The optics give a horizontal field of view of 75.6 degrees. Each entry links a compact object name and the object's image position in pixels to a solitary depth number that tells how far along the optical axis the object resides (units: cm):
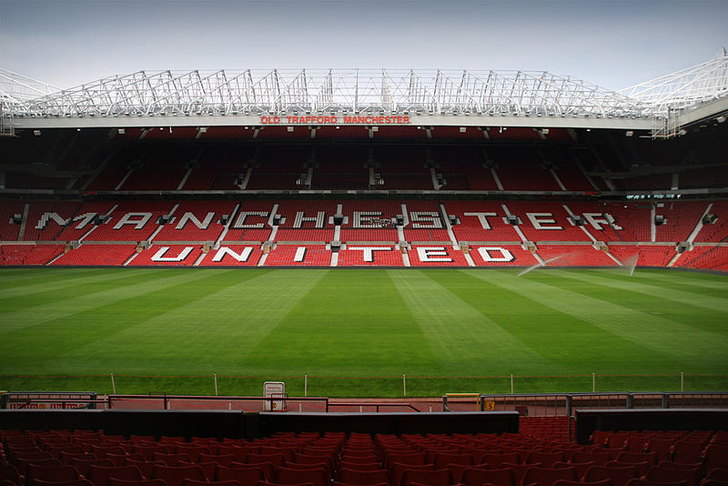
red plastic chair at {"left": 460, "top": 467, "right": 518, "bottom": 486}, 430
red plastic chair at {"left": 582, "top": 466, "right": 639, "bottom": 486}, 432
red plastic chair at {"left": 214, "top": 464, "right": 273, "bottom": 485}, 435
